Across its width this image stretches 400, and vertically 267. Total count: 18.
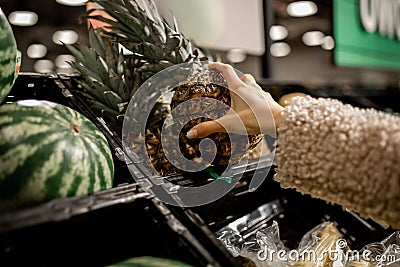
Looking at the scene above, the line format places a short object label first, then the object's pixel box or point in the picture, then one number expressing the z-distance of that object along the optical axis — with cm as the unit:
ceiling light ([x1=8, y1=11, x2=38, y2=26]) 793
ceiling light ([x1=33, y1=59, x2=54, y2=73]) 1049
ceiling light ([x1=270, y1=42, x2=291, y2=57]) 1295
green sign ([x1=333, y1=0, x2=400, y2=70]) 343
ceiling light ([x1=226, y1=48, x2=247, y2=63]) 1221
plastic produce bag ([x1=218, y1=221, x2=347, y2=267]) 92
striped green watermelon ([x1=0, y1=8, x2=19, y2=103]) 73
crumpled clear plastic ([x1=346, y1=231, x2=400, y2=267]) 95
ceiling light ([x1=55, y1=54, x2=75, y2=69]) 1021
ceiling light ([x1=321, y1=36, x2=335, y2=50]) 1167
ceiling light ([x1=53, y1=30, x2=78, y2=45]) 926
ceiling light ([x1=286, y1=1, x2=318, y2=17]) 843
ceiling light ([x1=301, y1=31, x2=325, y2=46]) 1163
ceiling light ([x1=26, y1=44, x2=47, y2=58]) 972
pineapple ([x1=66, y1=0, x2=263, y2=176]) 95
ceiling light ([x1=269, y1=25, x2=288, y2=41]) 1096
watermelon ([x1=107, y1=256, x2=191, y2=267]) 65
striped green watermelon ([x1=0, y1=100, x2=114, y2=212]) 61
